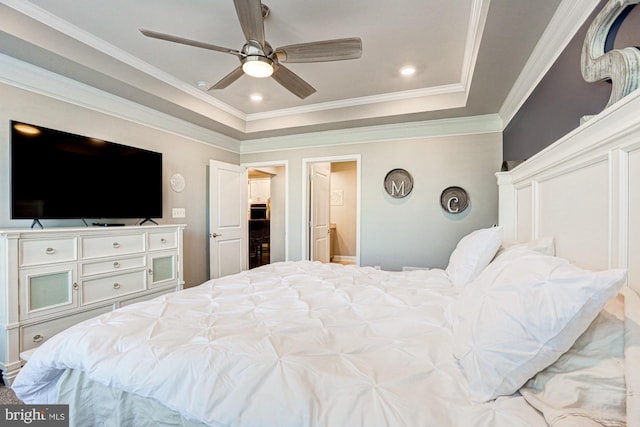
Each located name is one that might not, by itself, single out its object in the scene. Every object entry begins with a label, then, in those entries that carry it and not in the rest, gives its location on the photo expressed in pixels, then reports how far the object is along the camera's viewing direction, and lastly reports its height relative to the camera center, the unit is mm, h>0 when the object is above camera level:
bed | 732 -491
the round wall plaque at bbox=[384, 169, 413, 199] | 3842 +412
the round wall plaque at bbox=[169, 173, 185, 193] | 3658 +405
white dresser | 2012 -537
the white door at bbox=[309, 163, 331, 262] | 4684 +18
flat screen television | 2242 +334
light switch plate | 3670 +3
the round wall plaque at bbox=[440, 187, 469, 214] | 3611 +169
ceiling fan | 1714 +1110
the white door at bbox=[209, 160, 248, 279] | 4070 -86
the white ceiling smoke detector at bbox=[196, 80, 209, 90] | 3141 +1455
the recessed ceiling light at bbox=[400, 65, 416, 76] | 2830 +1458
